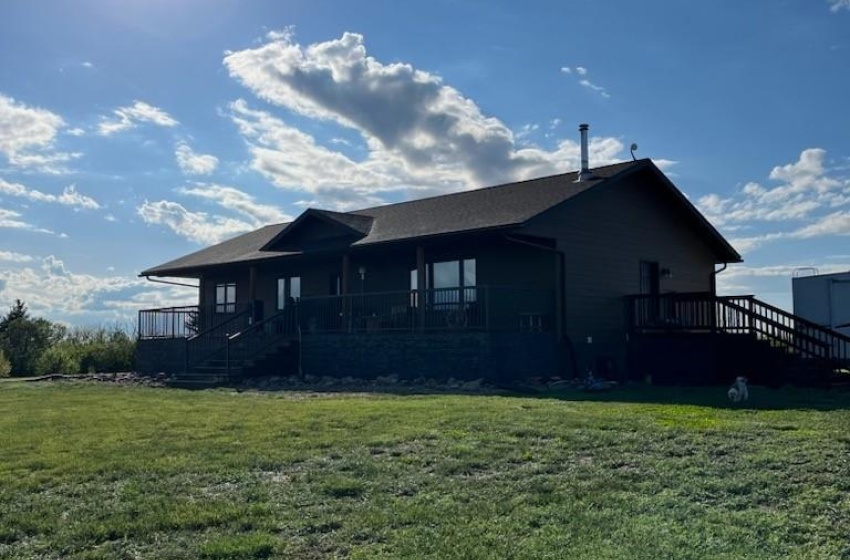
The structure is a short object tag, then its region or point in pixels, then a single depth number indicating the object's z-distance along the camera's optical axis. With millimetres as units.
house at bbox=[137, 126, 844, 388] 17438
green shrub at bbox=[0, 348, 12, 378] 27297
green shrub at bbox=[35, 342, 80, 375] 27706
